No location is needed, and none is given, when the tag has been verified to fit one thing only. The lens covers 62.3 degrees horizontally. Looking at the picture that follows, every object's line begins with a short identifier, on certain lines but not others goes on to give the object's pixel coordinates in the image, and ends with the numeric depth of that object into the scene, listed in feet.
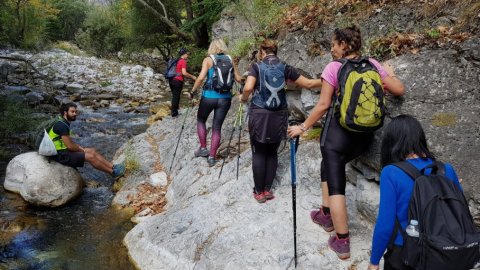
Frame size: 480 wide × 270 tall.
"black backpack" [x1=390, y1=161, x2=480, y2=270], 7.79
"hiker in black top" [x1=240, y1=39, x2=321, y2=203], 15.87
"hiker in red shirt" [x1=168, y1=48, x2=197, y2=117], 35.99
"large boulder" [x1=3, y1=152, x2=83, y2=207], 24.27
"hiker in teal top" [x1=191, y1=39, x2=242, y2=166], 21.66
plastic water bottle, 8.21
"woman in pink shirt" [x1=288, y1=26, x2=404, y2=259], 12.58
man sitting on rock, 24.94
